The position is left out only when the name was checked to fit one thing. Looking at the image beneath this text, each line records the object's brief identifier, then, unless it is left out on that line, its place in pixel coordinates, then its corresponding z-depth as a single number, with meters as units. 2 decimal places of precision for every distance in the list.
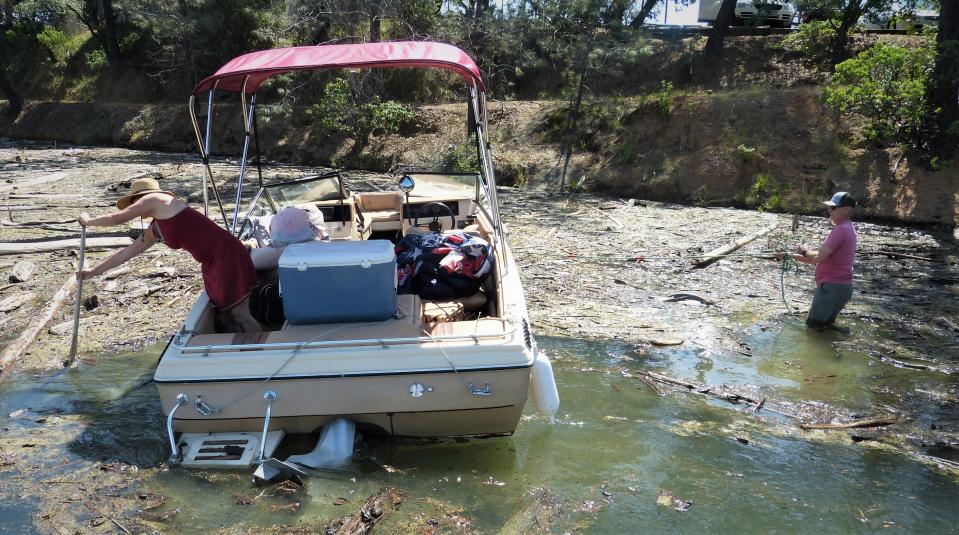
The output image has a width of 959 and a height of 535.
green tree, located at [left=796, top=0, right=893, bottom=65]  17.94
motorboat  4.20
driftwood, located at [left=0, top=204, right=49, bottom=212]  12.14
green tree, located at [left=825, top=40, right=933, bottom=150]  13.09
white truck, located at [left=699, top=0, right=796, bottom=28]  21.16
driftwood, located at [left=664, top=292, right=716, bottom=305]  8.12
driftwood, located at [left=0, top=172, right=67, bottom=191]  14.89
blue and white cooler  4.28
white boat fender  4.45
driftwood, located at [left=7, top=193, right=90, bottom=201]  13.41
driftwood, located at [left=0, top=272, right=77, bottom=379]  6.18
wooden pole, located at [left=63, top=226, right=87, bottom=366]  5.79
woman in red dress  4.95
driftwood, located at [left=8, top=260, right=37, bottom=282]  8.30
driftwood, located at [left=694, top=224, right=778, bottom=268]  9.52
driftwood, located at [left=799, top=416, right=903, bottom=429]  5.19
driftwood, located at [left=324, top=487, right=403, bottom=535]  3.87
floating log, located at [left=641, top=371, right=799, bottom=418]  5.58
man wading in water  6.77
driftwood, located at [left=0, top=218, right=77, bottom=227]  10.88
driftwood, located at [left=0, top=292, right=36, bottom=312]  7.53
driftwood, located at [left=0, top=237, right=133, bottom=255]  9.37
